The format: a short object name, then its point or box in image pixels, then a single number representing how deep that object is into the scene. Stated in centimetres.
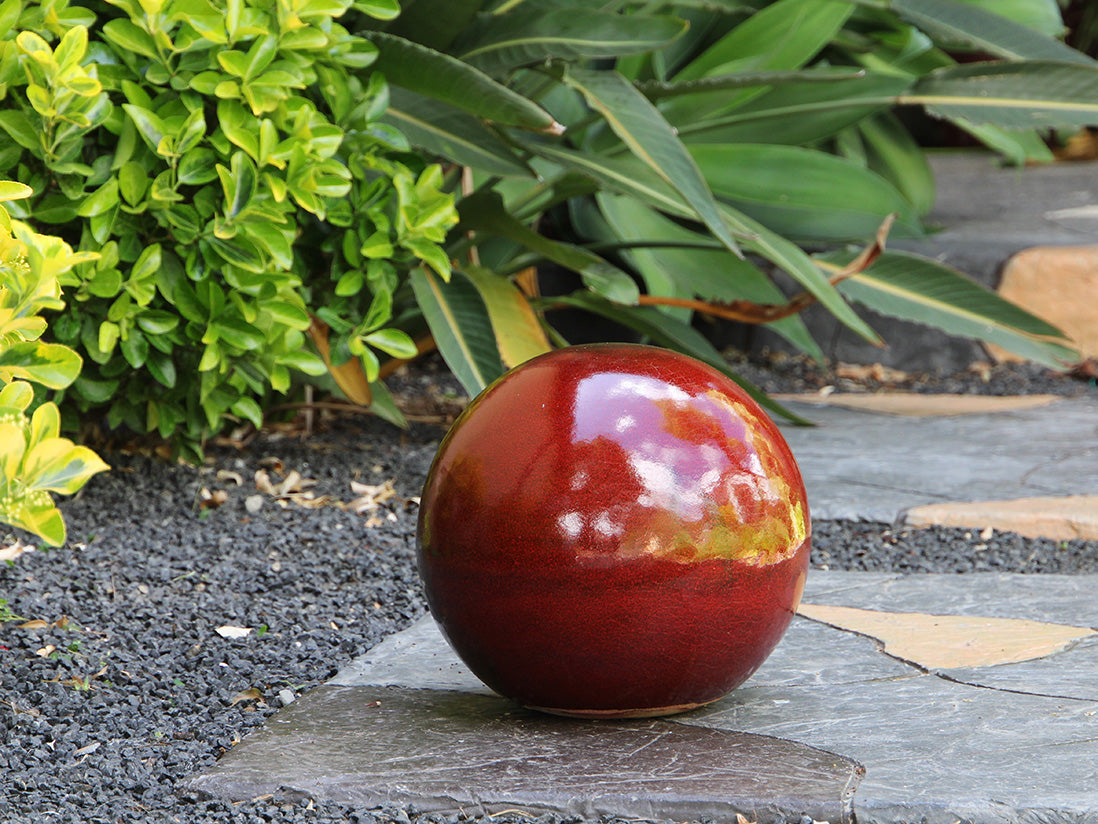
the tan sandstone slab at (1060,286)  808
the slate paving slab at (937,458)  511
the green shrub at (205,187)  405
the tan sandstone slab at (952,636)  328
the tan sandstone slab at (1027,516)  470
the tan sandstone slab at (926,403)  692
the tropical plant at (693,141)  489
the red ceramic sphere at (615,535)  265
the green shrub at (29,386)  219
